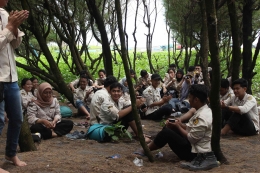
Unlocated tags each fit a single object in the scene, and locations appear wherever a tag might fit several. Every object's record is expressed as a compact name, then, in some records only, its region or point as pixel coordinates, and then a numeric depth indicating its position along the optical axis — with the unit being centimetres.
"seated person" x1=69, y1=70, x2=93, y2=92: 973
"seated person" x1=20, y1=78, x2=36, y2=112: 833
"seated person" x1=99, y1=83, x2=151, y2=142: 605
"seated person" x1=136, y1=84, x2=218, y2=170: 460
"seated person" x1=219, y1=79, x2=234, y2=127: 688
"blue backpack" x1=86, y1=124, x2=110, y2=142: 607
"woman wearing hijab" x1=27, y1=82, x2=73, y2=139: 623
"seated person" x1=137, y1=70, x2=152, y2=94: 1077
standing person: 334
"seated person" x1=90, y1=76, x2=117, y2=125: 632
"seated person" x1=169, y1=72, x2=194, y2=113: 950
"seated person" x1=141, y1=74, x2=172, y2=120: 867
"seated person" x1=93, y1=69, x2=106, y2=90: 963
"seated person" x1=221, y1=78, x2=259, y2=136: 637
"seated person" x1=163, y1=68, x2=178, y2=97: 1080
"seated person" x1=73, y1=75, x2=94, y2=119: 908
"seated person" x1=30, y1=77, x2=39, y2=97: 912
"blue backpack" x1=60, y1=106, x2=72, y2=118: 887
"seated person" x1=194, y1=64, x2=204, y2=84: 1020
